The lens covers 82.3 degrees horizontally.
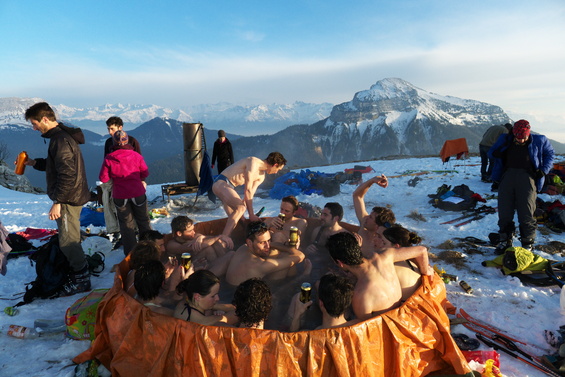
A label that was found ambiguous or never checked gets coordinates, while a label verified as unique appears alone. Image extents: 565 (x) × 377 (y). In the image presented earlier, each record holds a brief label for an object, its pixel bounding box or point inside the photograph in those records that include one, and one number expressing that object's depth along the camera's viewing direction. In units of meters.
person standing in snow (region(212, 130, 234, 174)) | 8.69
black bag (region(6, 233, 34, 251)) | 5.78
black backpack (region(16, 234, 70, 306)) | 4.33
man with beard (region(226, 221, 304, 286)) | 3.87
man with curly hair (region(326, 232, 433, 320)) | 3.01
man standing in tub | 5.09
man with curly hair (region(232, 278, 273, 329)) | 2.69
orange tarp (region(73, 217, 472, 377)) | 2.47
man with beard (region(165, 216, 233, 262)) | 4.66
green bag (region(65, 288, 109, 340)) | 3.42
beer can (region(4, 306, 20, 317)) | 3.93
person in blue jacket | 5.08
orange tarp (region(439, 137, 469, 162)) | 12.57
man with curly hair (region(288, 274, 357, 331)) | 2.75
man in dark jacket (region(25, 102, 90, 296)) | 3.84
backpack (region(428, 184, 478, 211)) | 8.21
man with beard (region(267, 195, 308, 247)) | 5.07
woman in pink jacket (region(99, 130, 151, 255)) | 4.70
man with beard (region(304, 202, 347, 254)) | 5.00
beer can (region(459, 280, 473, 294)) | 4.38
